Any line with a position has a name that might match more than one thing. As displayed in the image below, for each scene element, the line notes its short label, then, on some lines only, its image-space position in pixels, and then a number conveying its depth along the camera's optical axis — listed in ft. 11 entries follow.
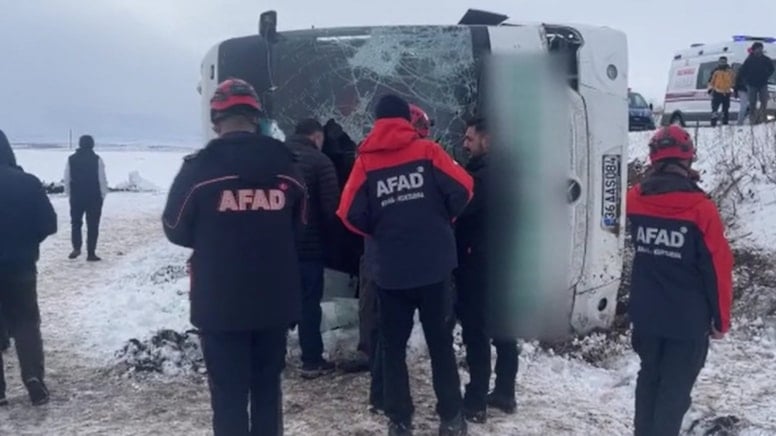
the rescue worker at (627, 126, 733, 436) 13.62
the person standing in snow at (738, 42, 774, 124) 51.44
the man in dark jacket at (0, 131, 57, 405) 18.57
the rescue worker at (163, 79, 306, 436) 12.55
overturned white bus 20.22
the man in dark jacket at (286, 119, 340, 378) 18.99
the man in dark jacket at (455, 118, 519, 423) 16.99
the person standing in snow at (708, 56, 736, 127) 58.44
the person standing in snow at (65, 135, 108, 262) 39.04
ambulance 68.13
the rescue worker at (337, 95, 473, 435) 15.07
